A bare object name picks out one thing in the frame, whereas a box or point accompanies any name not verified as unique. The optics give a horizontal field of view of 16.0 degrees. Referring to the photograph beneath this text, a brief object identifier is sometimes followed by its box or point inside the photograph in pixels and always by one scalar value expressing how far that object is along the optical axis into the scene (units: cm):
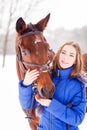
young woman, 216
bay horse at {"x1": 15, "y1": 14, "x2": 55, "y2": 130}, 251
